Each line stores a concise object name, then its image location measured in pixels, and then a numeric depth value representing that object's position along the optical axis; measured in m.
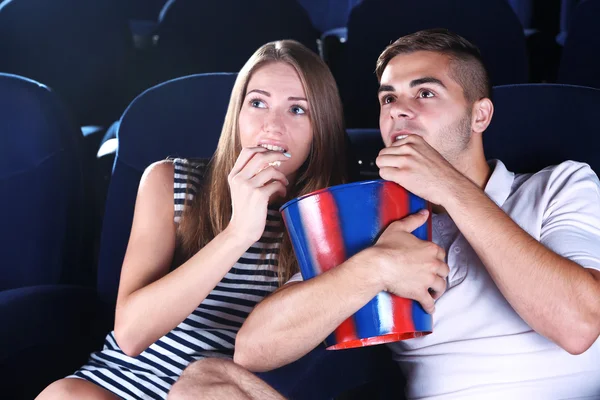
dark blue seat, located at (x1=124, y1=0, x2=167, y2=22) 3.85
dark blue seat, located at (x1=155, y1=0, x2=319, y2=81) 2.42
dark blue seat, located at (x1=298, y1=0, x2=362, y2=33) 3.61
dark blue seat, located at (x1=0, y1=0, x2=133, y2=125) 2.58
